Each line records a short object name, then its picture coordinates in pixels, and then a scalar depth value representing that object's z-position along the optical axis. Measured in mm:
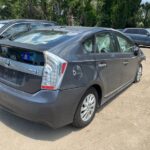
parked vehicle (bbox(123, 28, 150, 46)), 17844
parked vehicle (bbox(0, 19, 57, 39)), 8875
